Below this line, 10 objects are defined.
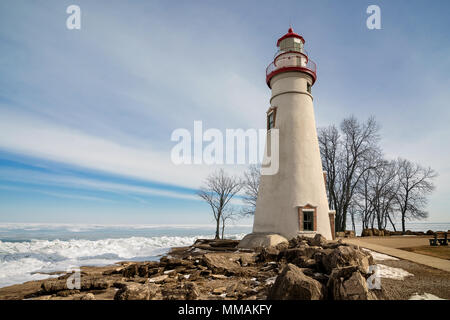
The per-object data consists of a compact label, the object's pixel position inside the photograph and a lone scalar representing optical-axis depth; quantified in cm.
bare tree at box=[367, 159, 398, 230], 3284
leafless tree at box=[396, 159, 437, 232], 3266
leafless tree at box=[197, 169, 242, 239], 3186
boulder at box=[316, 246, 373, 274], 624
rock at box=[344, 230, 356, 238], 2292
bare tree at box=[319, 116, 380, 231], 2778
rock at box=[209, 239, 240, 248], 1654
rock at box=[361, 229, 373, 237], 2504
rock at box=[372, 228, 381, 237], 2515
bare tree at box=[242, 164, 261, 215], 2986
